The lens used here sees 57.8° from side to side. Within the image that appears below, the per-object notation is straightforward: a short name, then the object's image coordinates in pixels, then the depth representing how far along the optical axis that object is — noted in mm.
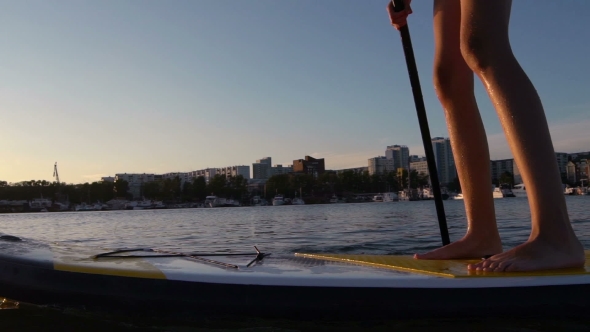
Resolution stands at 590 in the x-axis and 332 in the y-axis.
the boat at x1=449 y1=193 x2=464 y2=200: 72088
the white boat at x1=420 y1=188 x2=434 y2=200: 80981
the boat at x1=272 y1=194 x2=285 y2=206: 81475
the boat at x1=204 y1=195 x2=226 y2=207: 82750
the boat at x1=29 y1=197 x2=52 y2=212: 76375
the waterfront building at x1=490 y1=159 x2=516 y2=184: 108188
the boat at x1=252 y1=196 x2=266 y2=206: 84688
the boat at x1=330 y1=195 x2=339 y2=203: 82312
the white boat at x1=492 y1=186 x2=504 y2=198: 67875
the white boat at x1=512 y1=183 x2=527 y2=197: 68412
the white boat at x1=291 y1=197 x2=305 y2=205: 80125
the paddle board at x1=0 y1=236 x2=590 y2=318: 2043
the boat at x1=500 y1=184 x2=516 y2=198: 66938
